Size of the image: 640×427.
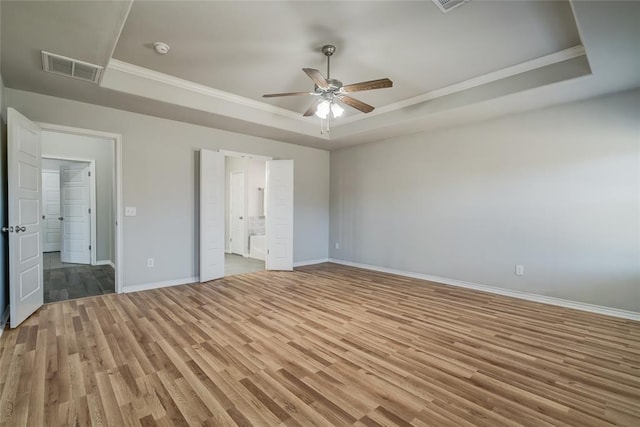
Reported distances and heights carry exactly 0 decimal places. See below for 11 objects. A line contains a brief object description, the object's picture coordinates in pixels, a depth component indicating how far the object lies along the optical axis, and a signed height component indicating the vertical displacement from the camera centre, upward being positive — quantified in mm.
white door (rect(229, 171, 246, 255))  7484 -125
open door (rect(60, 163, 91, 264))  6285 -206
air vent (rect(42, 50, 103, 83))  2719 +1387
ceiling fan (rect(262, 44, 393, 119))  2746 +1194
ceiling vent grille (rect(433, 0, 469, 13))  2334 +1661
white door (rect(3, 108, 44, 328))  2898 -101
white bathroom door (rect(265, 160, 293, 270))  5719 -193
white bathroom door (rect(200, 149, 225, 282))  4715 -114
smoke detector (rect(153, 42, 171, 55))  2938 +1648
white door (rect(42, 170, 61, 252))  7742 -68
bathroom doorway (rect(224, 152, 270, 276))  7328 -47
